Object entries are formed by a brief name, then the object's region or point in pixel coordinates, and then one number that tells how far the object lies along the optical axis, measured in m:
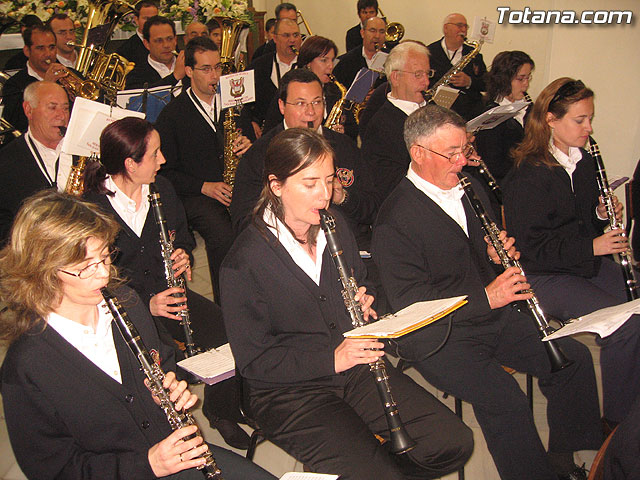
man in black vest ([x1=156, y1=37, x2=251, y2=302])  4.18
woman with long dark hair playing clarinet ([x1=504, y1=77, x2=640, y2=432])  3.05
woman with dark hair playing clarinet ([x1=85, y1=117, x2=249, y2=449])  2.95
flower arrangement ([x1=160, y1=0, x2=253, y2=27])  6.76
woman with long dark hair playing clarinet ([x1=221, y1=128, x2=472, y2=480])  2.17
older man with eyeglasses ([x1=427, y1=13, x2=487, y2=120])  5.98
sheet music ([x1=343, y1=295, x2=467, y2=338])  1.83
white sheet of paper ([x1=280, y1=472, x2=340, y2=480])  1.81
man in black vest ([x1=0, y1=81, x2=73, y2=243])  3.63
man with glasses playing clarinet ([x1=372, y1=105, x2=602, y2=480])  2.45
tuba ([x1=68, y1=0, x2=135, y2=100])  4.63
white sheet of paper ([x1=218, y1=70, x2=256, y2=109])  4.27
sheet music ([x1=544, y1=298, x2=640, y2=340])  2.15
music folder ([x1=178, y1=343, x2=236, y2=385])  2.33
